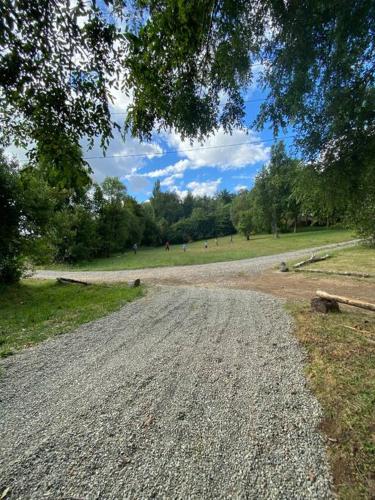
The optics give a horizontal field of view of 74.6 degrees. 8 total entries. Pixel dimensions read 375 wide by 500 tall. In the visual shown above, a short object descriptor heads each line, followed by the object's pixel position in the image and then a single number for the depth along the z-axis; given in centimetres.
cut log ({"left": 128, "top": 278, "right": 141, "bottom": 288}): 996
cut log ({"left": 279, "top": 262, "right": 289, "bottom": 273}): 1210
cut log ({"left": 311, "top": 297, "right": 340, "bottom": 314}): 565
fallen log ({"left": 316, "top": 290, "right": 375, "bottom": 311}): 519
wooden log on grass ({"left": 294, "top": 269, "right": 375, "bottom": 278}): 957
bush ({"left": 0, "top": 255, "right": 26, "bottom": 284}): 1016
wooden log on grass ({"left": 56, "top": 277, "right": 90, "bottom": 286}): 1145
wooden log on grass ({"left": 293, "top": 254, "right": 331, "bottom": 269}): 1311
